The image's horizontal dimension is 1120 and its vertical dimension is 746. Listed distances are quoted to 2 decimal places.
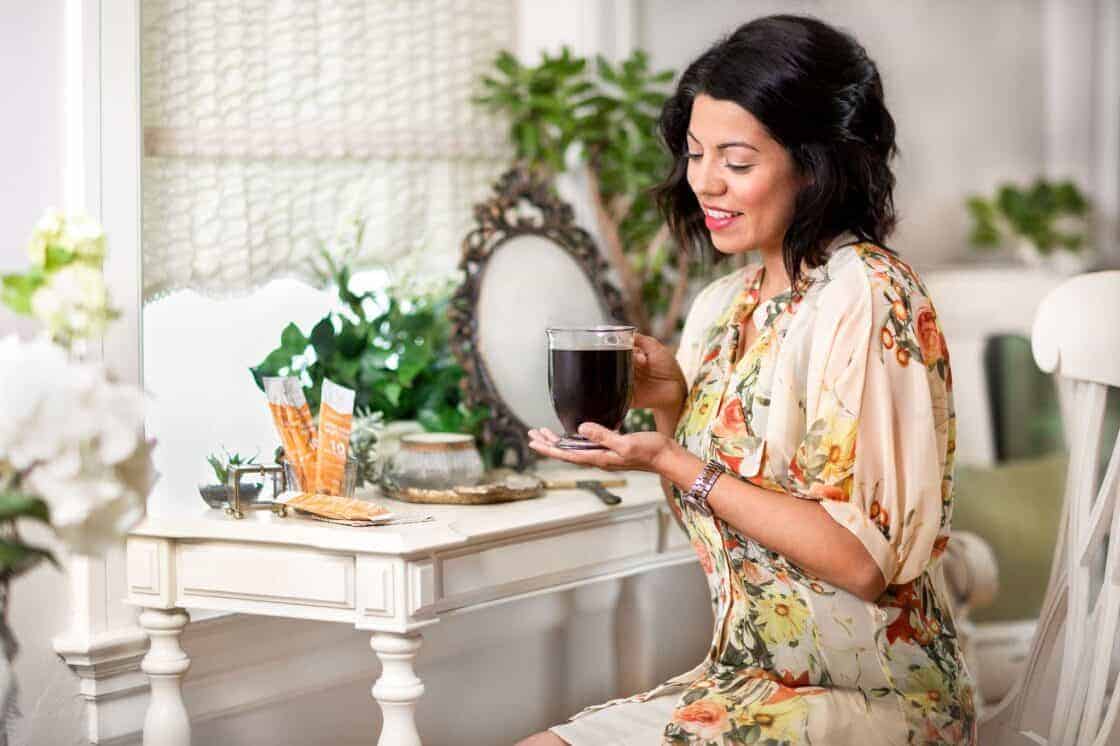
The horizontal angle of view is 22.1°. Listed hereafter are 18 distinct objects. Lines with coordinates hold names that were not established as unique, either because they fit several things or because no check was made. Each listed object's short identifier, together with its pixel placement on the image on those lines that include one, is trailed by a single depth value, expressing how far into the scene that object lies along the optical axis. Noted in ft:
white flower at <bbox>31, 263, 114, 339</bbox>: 8.16
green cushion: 14.18
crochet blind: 11.12
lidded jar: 10.93
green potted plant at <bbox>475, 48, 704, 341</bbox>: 12.45
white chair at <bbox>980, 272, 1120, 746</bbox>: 9.56
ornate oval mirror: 11.57
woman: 9.45
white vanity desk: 9.86
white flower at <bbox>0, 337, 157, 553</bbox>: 8.03
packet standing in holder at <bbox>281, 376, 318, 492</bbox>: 10.42
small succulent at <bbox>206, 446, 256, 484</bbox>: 10.40
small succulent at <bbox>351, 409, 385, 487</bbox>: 11.07
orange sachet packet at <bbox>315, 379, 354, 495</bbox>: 10.39
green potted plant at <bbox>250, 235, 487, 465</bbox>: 11.14
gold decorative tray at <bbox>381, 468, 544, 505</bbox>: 10.81
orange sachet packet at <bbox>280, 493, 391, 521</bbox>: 10.06
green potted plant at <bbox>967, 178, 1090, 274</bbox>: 17.48
